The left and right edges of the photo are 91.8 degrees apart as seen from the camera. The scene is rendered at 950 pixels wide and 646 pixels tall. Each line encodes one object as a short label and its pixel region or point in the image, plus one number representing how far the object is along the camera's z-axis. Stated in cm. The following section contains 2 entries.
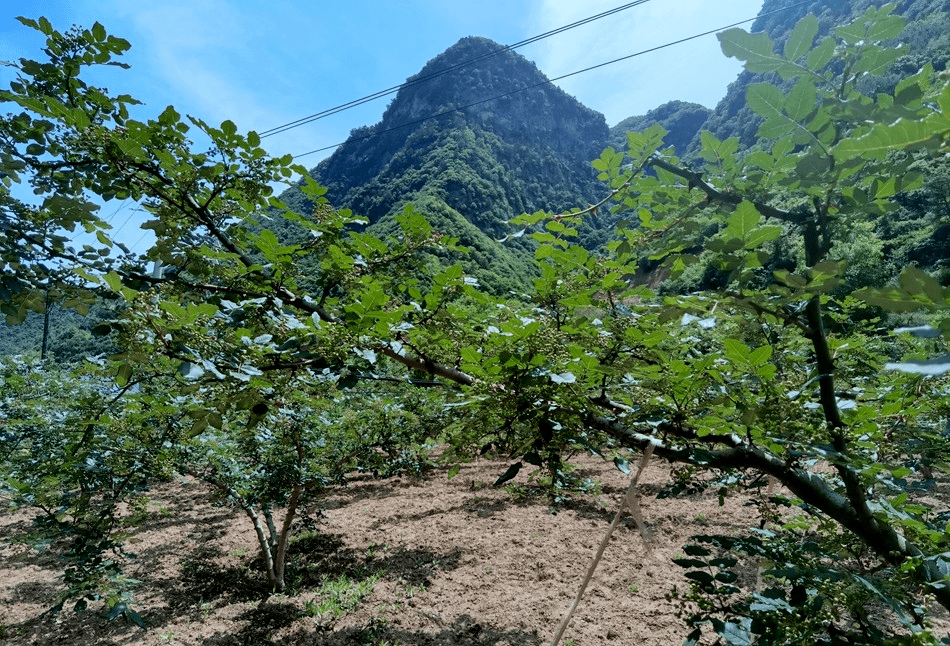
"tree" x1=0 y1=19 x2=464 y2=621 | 114
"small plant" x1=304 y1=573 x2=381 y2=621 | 434
